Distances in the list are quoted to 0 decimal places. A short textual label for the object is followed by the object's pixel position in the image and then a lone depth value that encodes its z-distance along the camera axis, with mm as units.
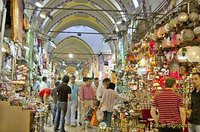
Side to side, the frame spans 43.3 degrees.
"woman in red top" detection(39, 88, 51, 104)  7082
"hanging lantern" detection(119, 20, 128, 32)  9961
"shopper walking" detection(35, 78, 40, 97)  10650
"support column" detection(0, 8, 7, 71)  5609
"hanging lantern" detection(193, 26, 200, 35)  4625
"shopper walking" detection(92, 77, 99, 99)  7694
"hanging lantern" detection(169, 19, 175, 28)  5375
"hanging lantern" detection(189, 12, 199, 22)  4785
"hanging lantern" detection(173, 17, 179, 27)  5159
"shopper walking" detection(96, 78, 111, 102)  5799
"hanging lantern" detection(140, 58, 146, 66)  8022
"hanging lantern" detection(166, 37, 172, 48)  5719
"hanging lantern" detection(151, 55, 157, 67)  7090
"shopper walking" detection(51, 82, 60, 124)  6895
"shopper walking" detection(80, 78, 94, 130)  7062
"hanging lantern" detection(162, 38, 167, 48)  5961
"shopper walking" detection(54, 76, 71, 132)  5655
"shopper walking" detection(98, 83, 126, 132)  5427
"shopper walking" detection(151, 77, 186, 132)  3133
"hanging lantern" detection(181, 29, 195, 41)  4770
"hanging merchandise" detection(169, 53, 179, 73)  5845
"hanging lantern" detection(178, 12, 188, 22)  4923
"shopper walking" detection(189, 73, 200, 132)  3244
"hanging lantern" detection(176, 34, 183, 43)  5161
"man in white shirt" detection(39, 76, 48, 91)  7777
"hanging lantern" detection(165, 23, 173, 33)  5584
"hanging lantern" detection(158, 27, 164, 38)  6107
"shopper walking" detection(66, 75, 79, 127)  7152
